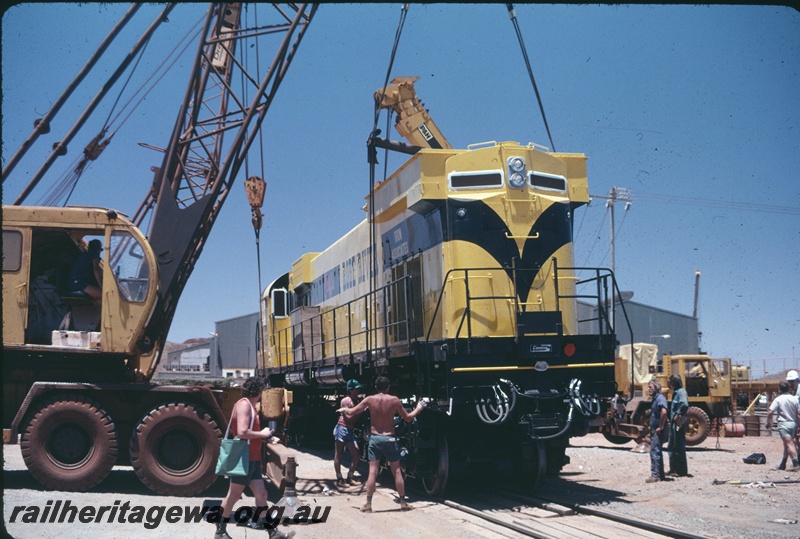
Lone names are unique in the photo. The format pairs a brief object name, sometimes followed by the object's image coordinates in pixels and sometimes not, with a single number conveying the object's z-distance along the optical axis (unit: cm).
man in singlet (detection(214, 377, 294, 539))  777
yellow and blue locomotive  1012
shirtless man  995
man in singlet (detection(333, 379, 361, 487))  1241
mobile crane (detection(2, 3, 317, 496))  1021
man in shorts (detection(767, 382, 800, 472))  1414
